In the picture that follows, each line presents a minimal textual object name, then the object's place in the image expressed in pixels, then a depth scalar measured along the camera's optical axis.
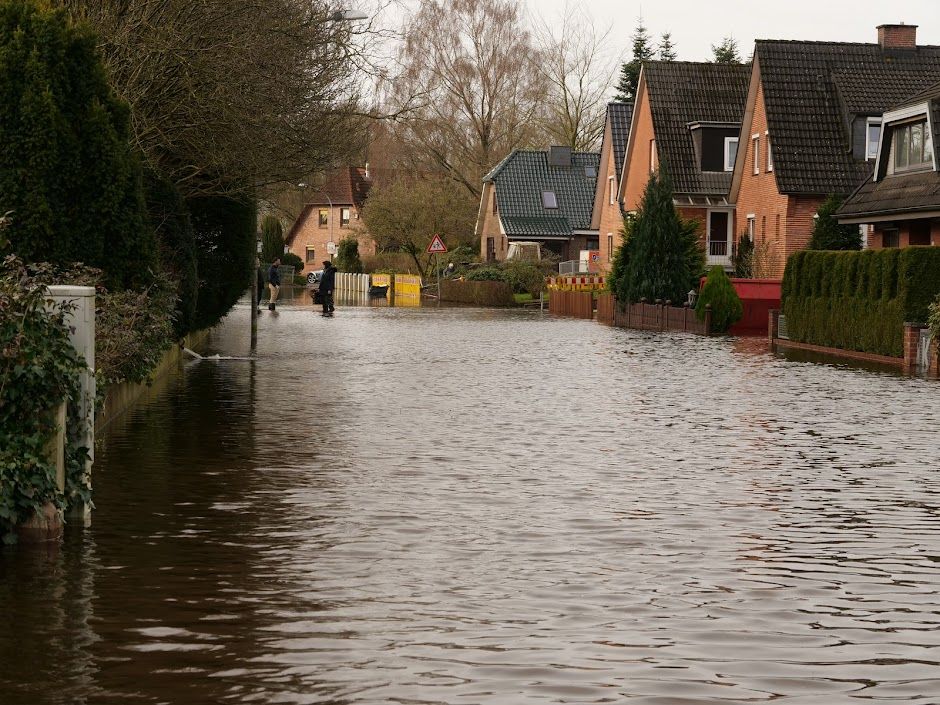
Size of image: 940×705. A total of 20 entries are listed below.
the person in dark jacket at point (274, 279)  63.74
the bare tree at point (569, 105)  80.44
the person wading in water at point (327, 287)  51.28
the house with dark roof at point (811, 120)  51.59
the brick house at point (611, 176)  69.00
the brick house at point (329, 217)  124.12
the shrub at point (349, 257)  98.41
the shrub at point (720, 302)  41.25
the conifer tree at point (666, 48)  87.38
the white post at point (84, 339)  9.41
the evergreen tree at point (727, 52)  85.94
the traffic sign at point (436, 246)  75.94
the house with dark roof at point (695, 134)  60.16
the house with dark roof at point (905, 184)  38.03
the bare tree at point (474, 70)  76.75
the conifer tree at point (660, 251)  47.03
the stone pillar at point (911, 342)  27.03
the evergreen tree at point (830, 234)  45.37
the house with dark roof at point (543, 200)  85.44
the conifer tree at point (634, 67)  86.00
